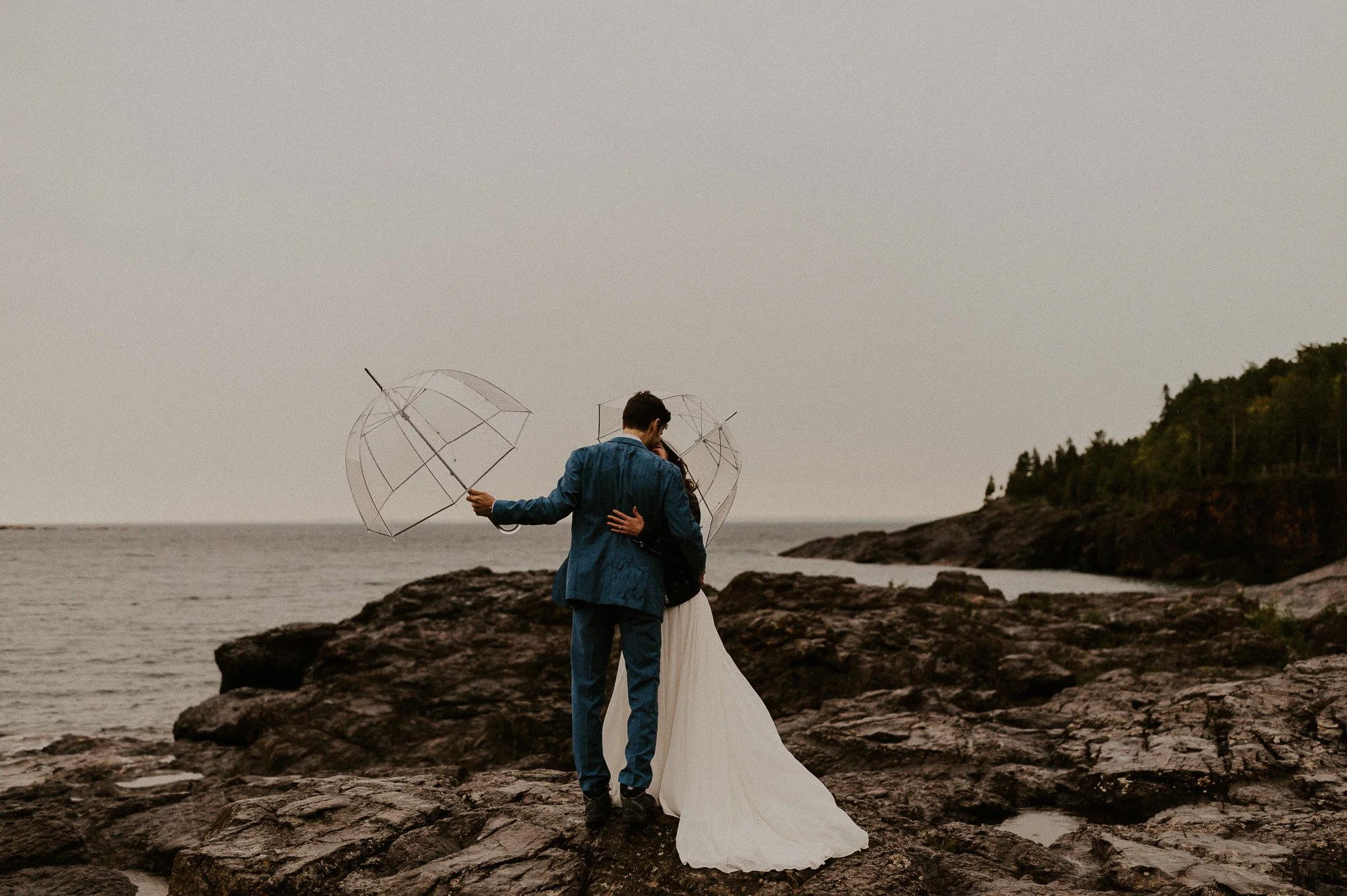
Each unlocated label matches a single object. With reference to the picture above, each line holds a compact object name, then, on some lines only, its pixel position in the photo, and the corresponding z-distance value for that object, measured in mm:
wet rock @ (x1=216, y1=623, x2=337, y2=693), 16516
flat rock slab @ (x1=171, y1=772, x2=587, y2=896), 5031
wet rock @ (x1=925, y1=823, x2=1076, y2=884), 5636
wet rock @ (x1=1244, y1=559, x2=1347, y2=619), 26469
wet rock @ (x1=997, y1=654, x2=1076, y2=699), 13359
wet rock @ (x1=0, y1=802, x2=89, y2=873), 7988
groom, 5242
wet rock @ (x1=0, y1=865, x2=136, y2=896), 7395
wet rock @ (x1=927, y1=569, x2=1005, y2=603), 28656
